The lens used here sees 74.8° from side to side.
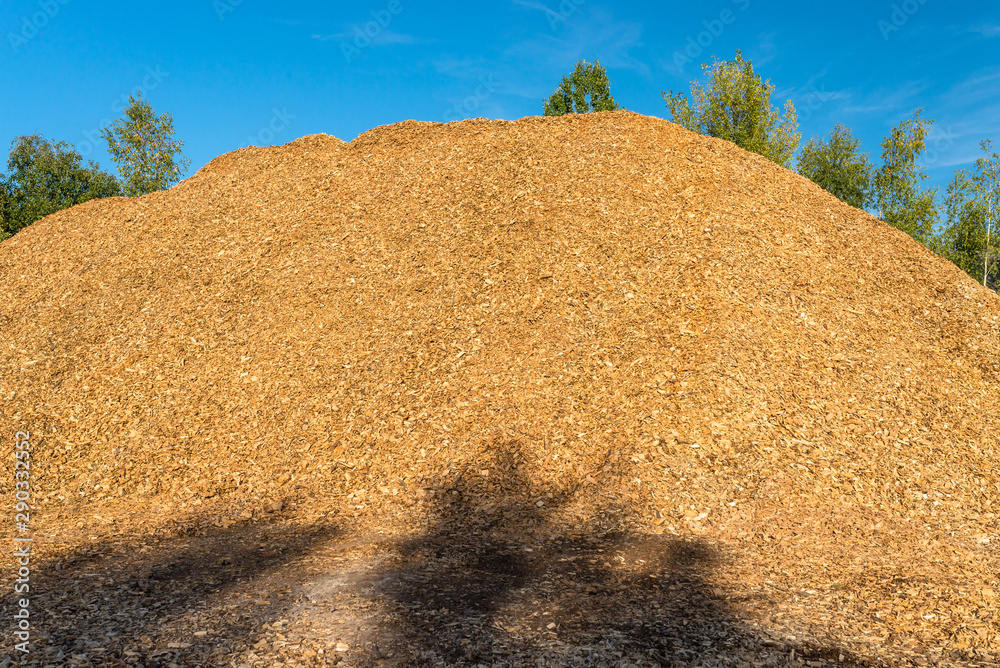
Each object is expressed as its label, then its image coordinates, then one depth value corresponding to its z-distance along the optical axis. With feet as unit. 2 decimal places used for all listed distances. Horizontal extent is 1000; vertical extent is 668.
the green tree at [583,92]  111.34
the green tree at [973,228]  98.22
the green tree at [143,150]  100.73
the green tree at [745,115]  88.33
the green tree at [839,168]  89.10
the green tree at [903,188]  83.82
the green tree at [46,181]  103.09
